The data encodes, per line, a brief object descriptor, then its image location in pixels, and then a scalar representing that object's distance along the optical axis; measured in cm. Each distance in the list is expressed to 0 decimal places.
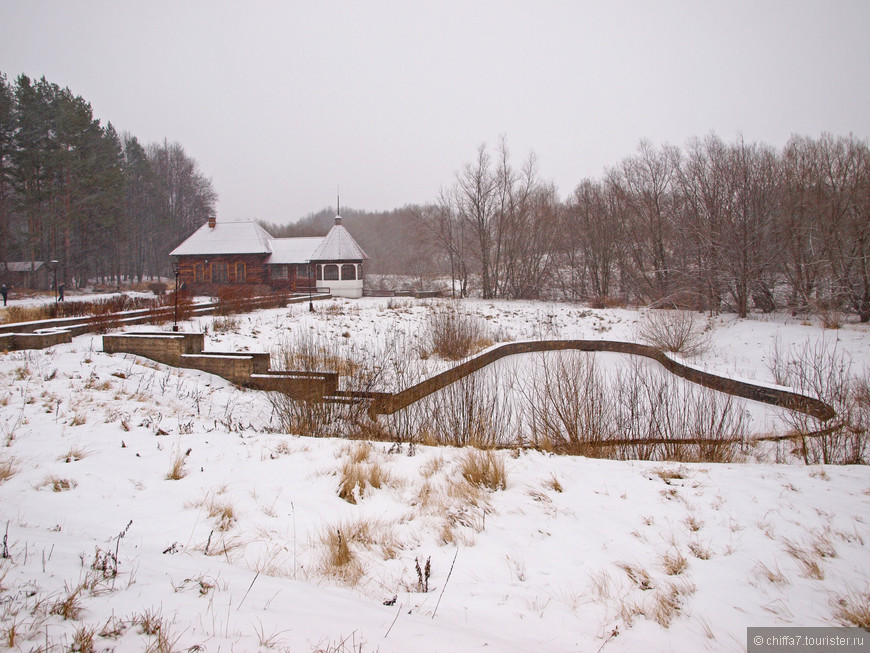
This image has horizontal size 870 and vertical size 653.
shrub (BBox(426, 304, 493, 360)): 1466
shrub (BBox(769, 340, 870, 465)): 611
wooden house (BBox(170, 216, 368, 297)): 3347
